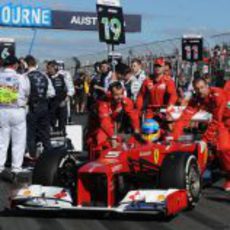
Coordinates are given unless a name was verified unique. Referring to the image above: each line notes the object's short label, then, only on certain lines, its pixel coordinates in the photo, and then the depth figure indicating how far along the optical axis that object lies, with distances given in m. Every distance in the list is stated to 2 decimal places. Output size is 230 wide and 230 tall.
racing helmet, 9.27
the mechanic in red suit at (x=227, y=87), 10.20
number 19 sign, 14.42
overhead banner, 32.28
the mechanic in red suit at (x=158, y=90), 12.40
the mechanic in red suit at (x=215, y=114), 9.84
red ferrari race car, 7.74
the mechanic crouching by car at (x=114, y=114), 10.23
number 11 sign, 21.14
